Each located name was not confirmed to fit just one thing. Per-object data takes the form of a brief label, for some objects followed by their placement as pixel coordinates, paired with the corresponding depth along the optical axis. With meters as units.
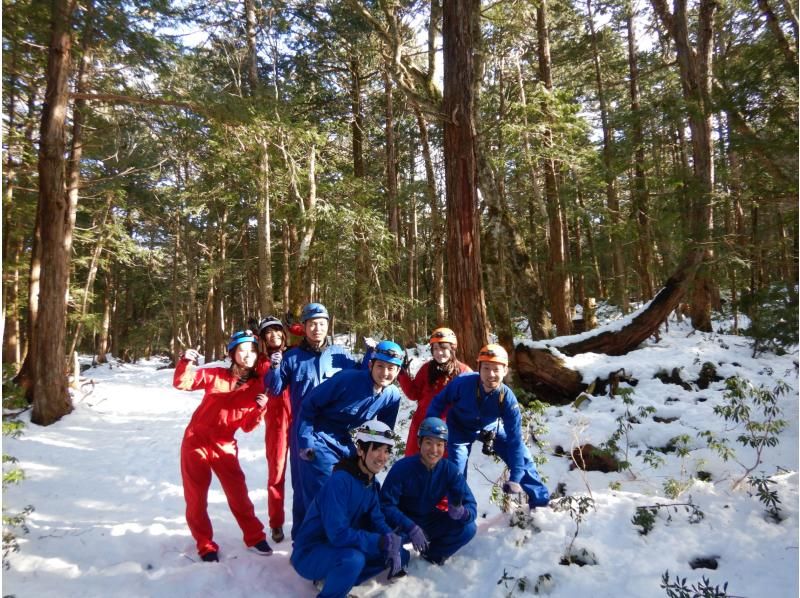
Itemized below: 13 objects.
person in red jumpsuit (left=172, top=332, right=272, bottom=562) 4.07
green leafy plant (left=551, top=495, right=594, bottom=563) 4.00
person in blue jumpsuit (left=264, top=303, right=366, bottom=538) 4.36
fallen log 8.66
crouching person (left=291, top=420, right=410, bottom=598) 3.29
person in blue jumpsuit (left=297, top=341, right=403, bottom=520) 3.92
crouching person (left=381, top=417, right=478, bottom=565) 3.88
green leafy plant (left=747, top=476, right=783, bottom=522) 3.82
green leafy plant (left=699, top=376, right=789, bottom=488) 5.59
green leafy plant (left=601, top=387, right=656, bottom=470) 6.66
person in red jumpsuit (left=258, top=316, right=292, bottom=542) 4.58
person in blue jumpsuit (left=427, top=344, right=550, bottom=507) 4.22
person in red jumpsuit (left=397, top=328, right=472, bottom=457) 4.94
